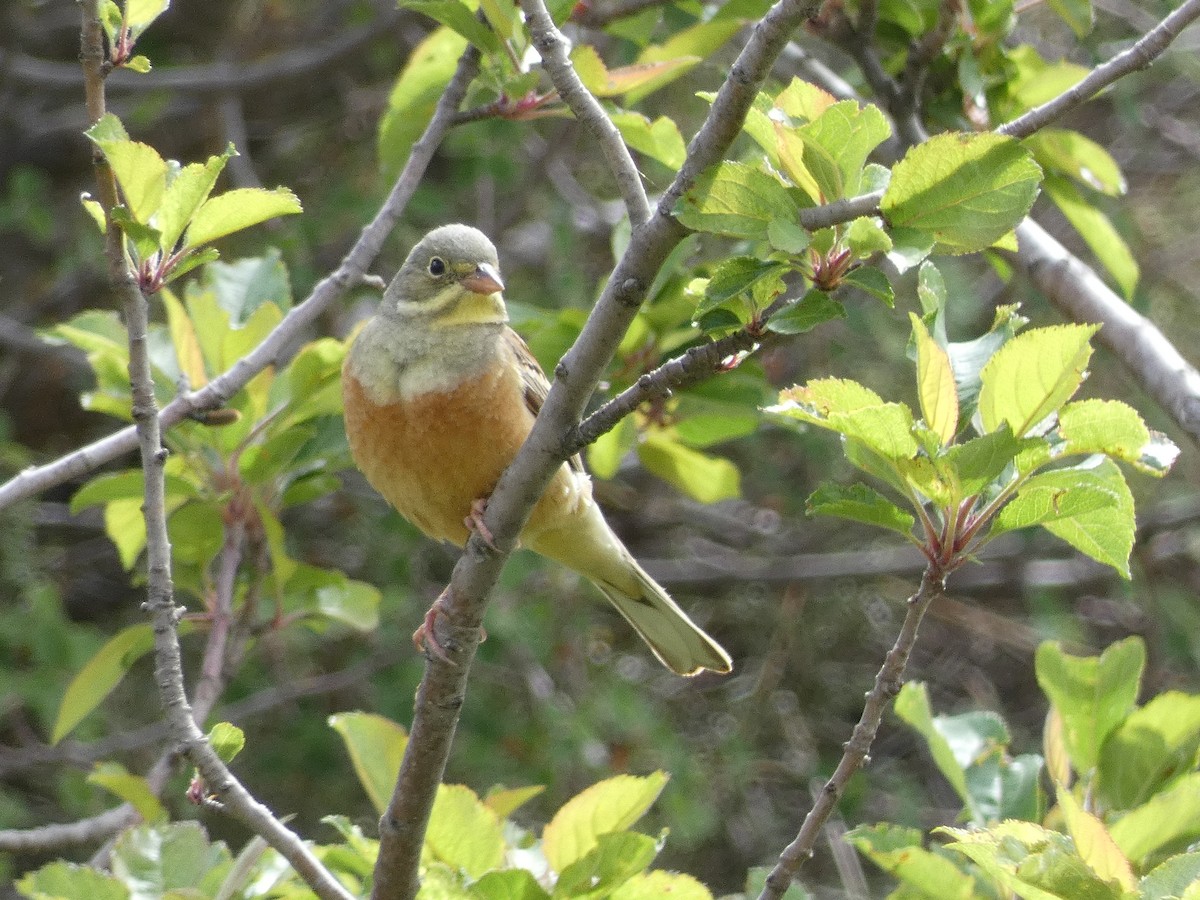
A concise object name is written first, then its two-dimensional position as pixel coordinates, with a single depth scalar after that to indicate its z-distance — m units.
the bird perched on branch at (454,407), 6.88
